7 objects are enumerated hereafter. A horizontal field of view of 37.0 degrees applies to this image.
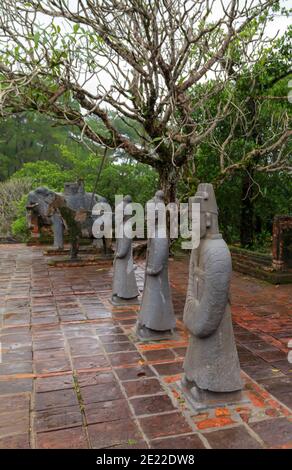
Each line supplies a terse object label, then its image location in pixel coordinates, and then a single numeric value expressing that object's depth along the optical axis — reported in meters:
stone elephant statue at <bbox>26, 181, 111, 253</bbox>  11.20
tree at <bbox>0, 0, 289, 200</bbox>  6.88
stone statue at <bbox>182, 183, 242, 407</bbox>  3.69
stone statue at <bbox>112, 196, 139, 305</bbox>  6.95
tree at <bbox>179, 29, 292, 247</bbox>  9.77
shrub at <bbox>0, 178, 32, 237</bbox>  19.61
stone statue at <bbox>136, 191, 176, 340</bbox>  5.49
